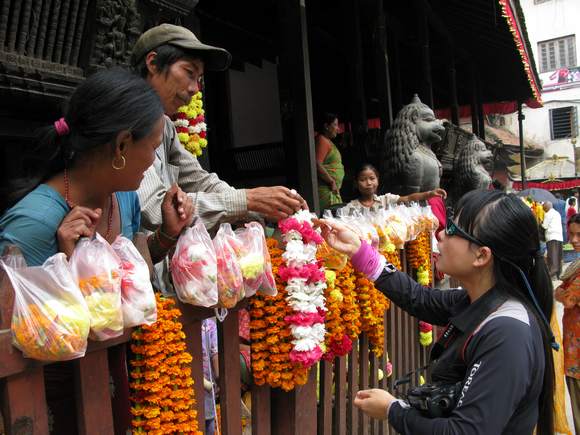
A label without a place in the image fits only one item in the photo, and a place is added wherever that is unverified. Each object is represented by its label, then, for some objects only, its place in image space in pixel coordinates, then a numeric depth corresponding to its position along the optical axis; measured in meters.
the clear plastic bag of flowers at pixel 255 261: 1.85
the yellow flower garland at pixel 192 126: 3.41
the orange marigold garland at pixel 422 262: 4.15
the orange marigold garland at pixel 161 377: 1.49
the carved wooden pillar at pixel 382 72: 5.95
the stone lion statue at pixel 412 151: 5.55
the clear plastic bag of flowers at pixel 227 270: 1.74
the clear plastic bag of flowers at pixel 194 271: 1.62
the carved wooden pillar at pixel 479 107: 12.38
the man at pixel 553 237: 13.32
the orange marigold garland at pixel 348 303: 2.59
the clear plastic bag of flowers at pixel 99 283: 1.29
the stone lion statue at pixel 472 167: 8.47
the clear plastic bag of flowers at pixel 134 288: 1.38
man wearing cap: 2.02
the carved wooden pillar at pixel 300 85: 3.90
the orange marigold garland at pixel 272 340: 2.07
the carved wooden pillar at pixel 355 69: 7.07
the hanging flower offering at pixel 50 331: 1.15
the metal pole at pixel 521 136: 13.77
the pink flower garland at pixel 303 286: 2.06
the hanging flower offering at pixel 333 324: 2.41
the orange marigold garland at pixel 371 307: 2.84
